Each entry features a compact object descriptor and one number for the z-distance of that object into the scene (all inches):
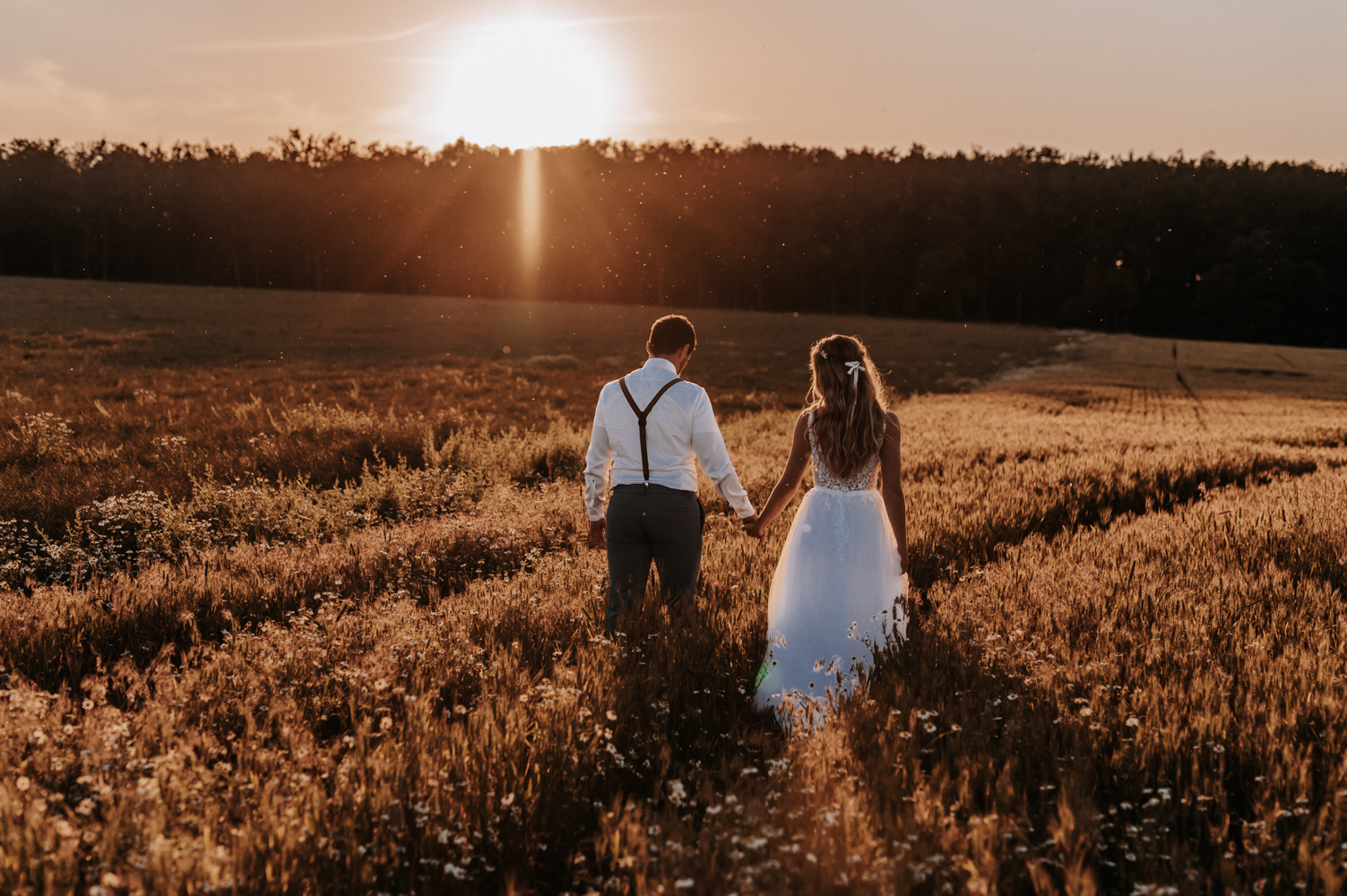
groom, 197.3
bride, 185.9
